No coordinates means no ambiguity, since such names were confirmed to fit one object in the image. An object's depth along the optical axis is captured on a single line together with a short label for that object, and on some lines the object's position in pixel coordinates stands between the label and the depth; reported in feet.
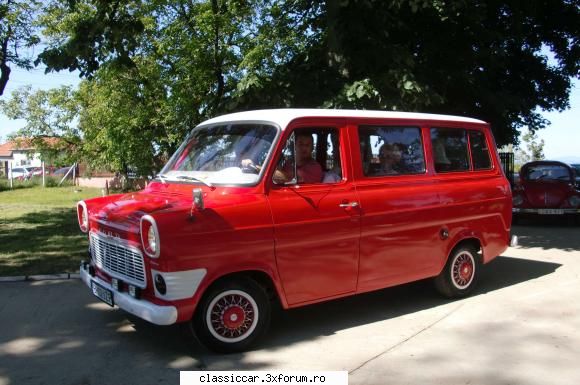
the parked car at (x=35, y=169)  142.14
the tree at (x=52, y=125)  96.63
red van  14.69
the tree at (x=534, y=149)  164.96
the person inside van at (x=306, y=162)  17.10
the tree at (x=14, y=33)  48.66
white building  109.60
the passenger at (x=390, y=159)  19.17
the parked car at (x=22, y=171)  145.26
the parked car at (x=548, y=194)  42.45
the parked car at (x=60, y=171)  139.54
